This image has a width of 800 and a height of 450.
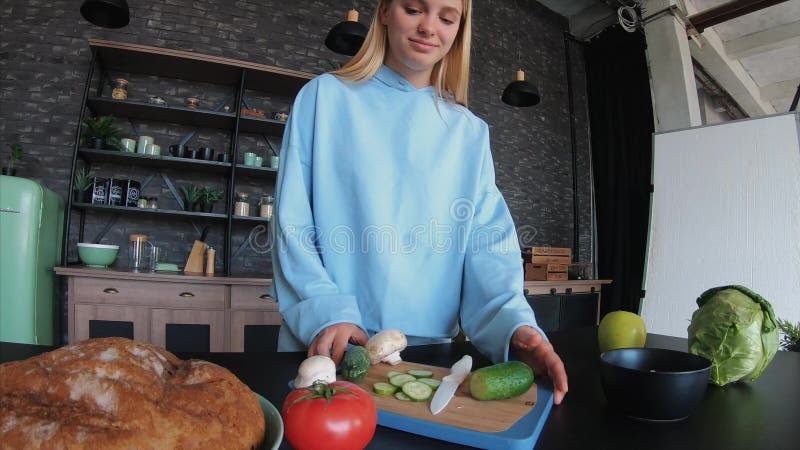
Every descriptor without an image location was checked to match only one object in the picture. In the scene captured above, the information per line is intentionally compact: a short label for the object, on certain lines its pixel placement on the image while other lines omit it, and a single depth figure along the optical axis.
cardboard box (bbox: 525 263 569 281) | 4.95
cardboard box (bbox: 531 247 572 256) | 5.02
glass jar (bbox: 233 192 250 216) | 4.12
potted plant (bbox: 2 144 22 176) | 3.61
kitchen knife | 0.62
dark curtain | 5.71
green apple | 1.03
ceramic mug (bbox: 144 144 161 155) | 3.83
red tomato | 0.48
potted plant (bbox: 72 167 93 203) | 3.68
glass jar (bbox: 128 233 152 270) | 3.88
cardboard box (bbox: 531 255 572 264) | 4.99
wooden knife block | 3.97
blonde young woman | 1.06
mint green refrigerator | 3.17
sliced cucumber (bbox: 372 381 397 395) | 0.69
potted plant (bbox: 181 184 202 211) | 3.99
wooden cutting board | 0.59
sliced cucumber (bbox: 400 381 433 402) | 0.65
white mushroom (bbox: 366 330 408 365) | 0.81
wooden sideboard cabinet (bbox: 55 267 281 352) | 3.32
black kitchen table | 0.60
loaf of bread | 0.27
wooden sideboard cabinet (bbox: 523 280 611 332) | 4.80
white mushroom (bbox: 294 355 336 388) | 0.65
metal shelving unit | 3.74
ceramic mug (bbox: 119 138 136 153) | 3.77
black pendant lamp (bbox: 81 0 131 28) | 2.94
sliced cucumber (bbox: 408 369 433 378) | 0.77
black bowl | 0.65
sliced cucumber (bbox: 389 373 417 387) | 0.71
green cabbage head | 0.88
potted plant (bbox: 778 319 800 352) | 1.41
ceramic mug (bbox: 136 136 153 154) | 3.82
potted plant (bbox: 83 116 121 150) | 3.67
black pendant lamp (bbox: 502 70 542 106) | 4.35
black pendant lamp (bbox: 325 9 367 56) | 3.27
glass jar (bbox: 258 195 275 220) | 4.23
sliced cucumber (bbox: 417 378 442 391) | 0.70
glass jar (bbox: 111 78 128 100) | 3.83
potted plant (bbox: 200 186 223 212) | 4.03
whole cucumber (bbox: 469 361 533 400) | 0.66
